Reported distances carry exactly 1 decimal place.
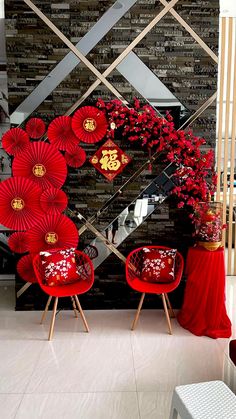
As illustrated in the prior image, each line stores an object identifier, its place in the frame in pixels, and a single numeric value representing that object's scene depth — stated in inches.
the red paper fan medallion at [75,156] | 160.2
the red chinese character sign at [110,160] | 161.8
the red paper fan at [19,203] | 158.1
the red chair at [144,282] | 145.9
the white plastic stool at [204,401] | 75.2
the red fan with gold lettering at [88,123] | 158.1
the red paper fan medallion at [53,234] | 161.2
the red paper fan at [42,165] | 158.4
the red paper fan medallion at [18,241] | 161.2
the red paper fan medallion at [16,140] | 158.6
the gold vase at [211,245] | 145.9
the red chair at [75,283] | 142.3
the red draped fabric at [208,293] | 142.4
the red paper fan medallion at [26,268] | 162.2
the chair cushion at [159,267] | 152.4
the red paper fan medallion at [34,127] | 159.2
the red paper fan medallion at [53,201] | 159.5
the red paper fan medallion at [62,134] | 158.6
